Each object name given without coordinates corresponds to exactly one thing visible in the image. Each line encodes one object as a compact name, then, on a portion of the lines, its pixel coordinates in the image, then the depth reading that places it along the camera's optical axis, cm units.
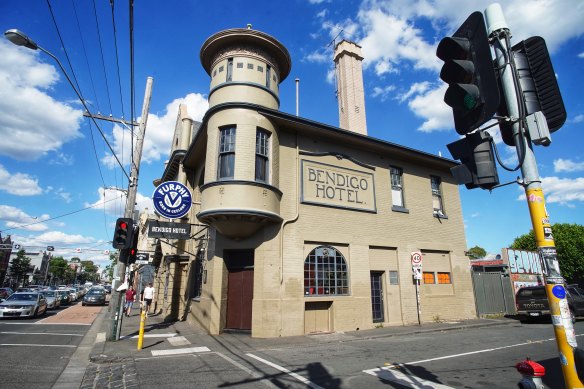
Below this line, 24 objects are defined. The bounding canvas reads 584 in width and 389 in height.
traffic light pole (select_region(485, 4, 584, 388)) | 290
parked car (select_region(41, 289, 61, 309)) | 2514
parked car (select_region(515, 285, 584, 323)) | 1503
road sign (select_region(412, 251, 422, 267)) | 1500
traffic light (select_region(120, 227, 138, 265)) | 1140
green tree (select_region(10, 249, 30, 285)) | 7162
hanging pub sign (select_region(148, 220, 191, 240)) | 1234
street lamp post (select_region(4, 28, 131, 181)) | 768
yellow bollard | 951
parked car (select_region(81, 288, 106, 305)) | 3019
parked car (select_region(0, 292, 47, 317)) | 1762
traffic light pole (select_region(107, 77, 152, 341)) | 1079
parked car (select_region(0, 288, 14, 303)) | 3221
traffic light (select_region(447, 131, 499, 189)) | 335
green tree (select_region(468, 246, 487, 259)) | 7932
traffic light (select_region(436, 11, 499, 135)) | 330
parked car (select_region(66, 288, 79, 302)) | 3675
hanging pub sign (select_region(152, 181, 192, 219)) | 1216
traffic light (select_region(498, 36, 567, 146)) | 345
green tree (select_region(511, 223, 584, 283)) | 4131
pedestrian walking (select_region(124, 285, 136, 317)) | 1964
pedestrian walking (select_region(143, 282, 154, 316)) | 1688
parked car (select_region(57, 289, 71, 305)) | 3184
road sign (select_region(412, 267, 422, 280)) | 1483
